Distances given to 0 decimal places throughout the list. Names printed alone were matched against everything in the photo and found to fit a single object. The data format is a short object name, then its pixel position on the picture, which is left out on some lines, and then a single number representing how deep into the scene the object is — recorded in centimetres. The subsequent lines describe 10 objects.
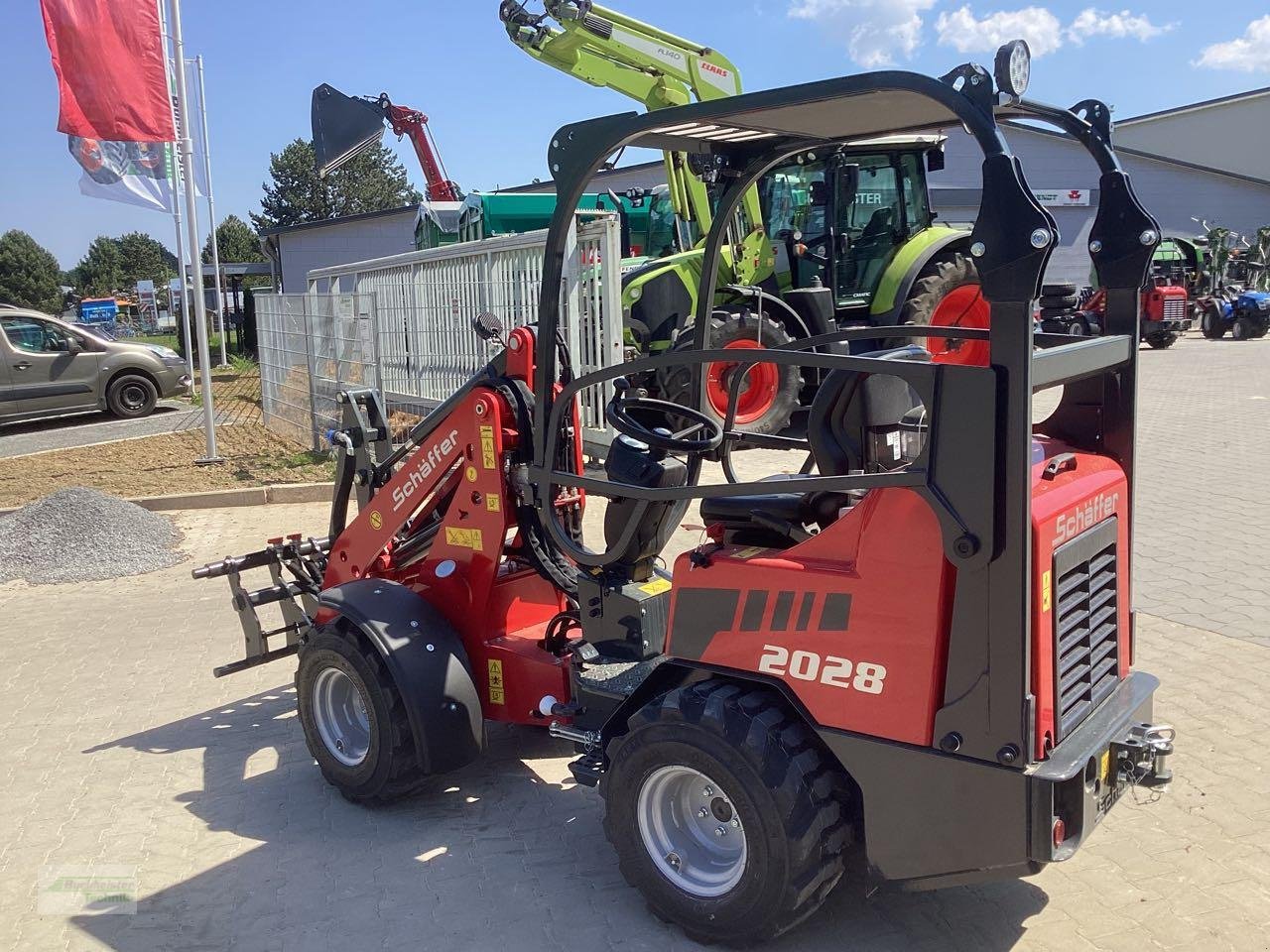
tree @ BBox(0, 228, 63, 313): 6475
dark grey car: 1483
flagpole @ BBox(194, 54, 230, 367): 1973
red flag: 968
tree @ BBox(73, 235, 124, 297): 8000
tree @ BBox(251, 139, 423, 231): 6250
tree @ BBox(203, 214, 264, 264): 6462
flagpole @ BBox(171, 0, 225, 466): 1040
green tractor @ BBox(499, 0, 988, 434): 1021
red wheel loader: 254
